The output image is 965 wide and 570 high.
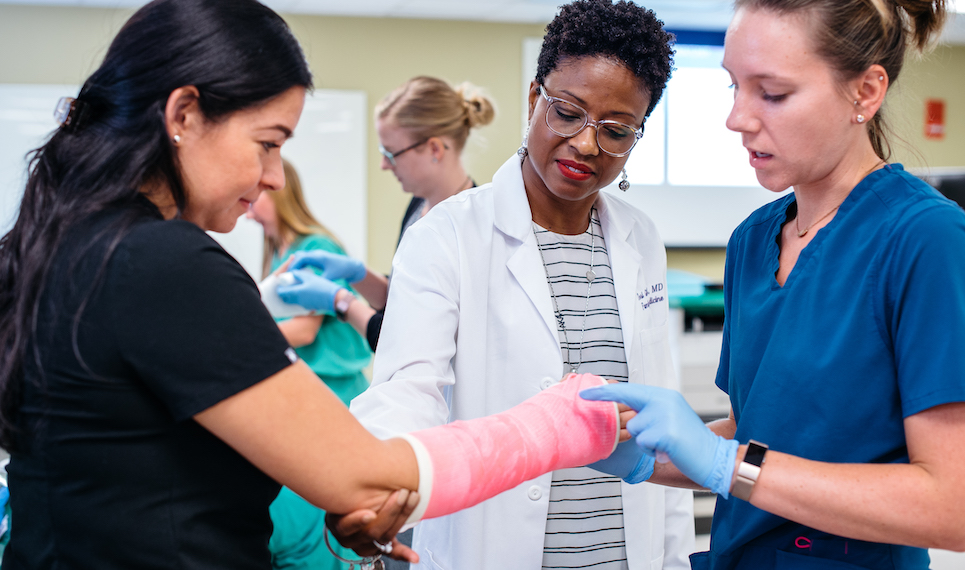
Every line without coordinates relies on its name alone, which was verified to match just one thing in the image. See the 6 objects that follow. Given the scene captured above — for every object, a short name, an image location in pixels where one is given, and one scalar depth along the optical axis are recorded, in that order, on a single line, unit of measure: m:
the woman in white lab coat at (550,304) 1.21
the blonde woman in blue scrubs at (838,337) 0.82
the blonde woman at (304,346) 1.95
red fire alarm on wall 5.25
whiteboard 4.48
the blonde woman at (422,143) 2.39
